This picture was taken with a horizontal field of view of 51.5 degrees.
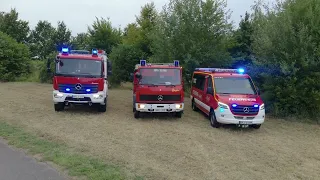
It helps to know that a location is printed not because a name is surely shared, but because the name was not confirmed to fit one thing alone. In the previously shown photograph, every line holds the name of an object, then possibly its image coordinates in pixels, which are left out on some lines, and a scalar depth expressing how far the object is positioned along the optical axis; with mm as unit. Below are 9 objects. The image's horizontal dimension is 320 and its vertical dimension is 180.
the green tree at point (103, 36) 33531
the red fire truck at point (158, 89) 12656
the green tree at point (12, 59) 28609
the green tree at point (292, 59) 14094
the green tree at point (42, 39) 49359
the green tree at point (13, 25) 43781
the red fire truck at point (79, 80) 13344
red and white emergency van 11555
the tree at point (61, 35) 49438
